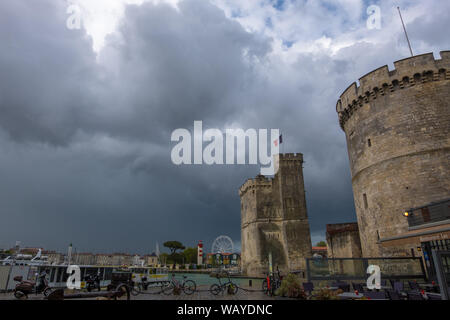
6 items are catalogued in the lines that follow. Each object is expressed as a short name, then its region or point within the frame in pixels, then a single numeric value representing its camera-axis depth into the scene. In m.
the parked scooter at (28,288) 10.52
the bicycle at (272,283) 13.77
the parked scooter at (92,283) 14.20
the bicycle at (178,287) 14.10
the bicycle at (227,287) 13.45
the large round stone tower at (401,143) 16.61
